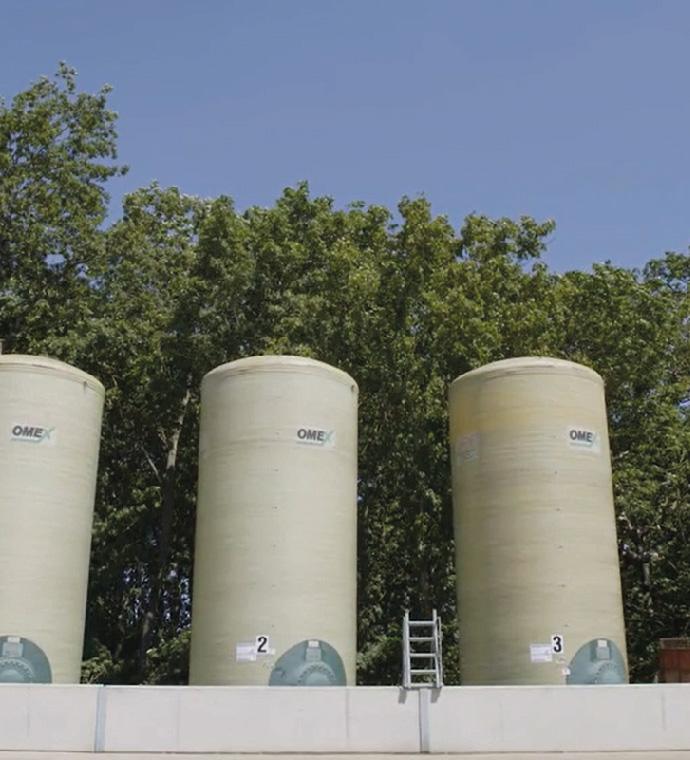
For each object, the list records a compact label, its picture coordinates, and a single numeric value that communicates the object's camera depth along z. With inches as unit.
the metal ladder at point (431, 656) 547.8
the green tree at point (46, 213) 1152.2
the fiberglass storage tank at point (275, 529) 624.1
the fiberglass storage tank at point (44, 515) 644.7
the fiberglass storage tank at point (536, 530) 638.5
